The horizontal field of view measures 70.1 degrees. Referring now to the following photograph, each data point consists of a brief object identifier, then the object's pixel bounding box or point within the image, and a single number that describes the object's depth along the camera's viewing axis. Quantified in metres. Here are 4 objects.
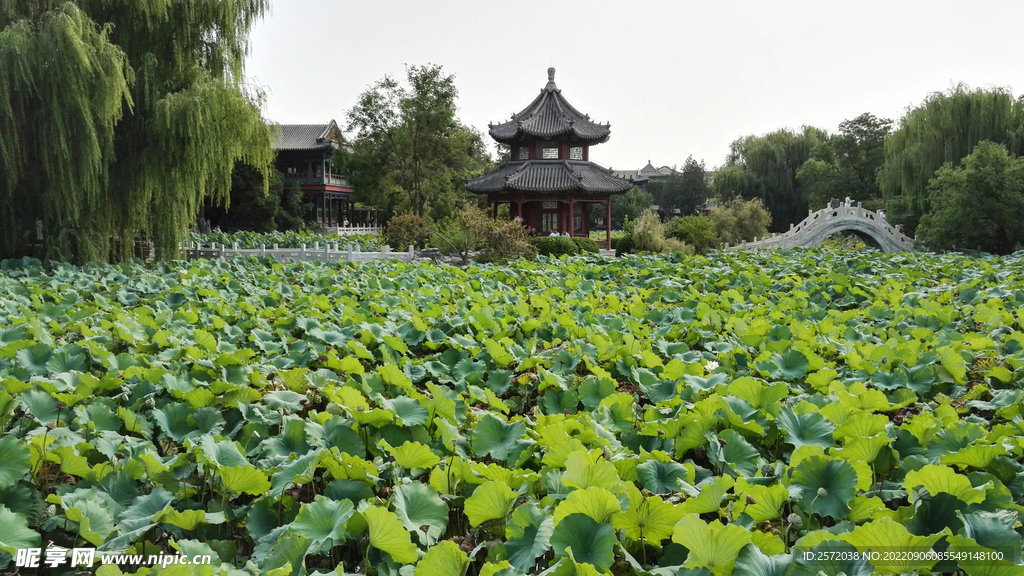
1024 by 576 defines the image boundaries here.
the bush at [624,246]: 23.06
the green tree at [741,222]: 28.05
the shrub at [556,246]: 20.53
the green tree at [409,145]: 28.75
